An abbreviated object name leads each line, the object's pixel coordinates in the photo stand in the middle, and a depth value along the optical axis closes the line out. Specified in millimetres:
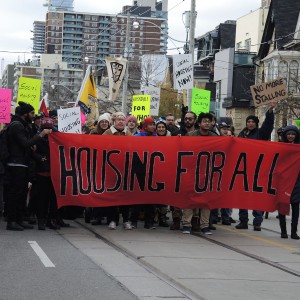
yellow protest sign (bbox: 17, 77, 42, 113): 22458
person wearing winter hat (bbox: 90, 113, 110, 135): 14336
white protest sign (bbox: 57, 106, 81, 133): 17500
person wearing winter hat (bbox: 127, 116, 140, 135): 14688
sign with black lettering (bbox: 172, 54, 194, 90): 22562
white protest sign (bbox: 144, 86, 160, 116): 28578
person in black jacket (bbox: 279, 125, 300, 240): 13234
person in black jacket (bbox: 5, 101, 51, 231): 12836
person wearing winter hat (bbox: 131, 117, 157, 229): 13720
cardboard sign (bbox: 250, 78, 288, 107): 13922
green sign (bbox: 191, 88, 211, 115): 26453
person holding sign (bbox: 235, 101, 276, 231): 13595
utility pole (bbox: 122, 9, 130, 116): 43219
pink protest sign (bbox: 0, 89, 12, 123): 18047
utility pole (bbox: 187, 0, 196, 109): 26875
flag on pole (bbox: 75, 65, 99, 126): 20922
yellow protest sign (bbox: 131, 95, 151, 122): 27547
